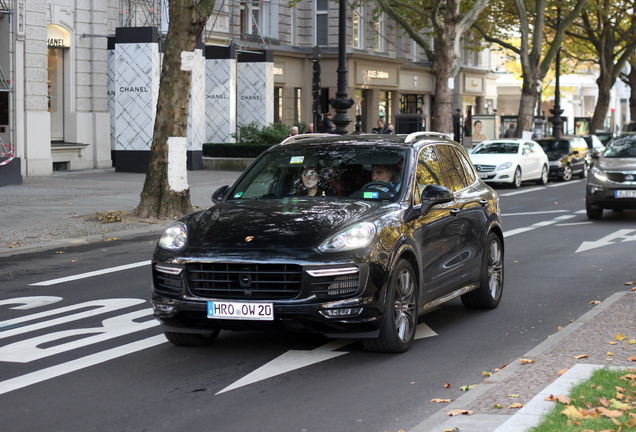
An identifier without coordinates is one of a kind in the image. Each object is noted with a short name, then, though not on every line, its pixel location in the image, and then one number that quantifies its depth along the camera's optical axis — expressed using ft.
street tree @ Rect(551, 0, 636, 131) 177.06
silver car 64.18
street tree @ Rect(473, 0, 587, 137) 144.05
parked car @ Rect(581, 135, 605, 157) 144.05
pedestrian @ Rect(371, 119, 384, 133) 135.03
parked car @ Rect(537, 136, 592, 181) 118.93
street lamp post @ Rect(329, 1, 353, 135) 88.17
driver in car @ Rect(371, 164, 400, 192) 28.35
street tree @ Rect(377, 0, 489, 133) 112.27
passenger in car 28.71
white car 102.99
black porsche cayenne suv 24.56
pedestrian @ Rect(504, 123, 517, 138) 156.19
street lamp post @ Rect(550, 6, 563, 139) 175.31
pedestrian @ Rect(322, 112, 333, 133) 122.34
